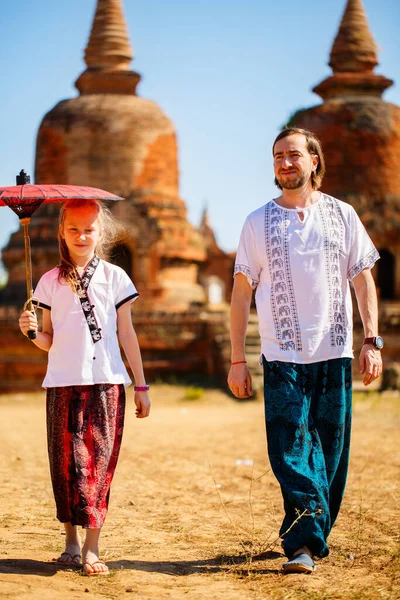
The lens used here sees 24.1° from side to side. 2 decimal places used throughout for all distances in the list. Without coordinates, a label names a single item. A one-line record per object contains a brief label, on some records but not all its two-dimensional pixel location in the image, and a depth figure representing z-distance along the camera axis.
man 4.23
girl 4.18
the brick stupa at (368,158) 21.34
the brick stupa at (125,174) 20.14
